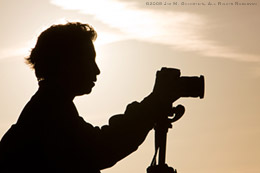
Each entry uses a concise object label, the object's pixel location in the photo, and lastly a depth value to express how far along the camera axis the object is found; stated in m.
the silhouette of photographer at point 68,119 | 8.45
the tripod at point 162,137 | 8.61
